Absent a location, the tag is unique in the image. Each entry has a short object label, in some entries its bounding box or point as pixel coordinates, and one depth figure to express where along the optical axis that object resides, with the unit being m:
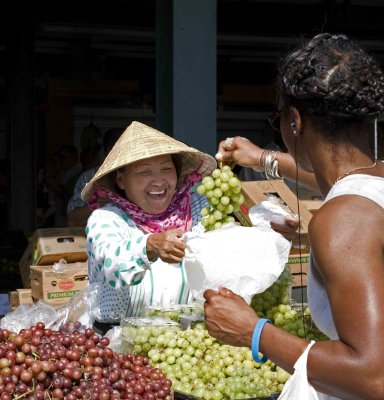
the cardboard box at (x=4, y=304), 4.69
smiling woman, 3.39
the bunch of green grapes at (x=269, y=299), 3.26
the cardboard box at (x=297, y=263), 4.57
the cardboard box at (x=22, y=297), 5.21
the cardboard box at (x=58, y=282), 4.86
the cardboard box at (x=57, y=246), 5.09
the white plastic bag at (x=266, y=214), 3.42
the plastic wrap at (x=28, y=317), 3.38
